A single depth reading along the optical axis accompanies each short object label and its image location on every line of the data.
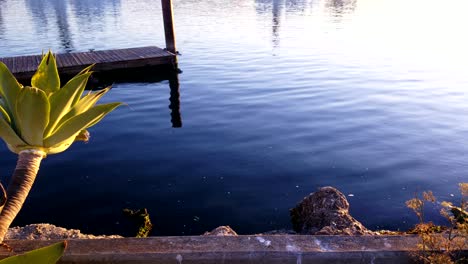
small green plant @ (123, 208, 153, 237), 6.21
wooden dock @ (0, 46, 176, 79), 15.09
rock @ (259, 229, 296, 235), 5.71
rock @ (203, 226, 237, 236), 4.76
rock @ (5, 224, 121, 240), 4.73
